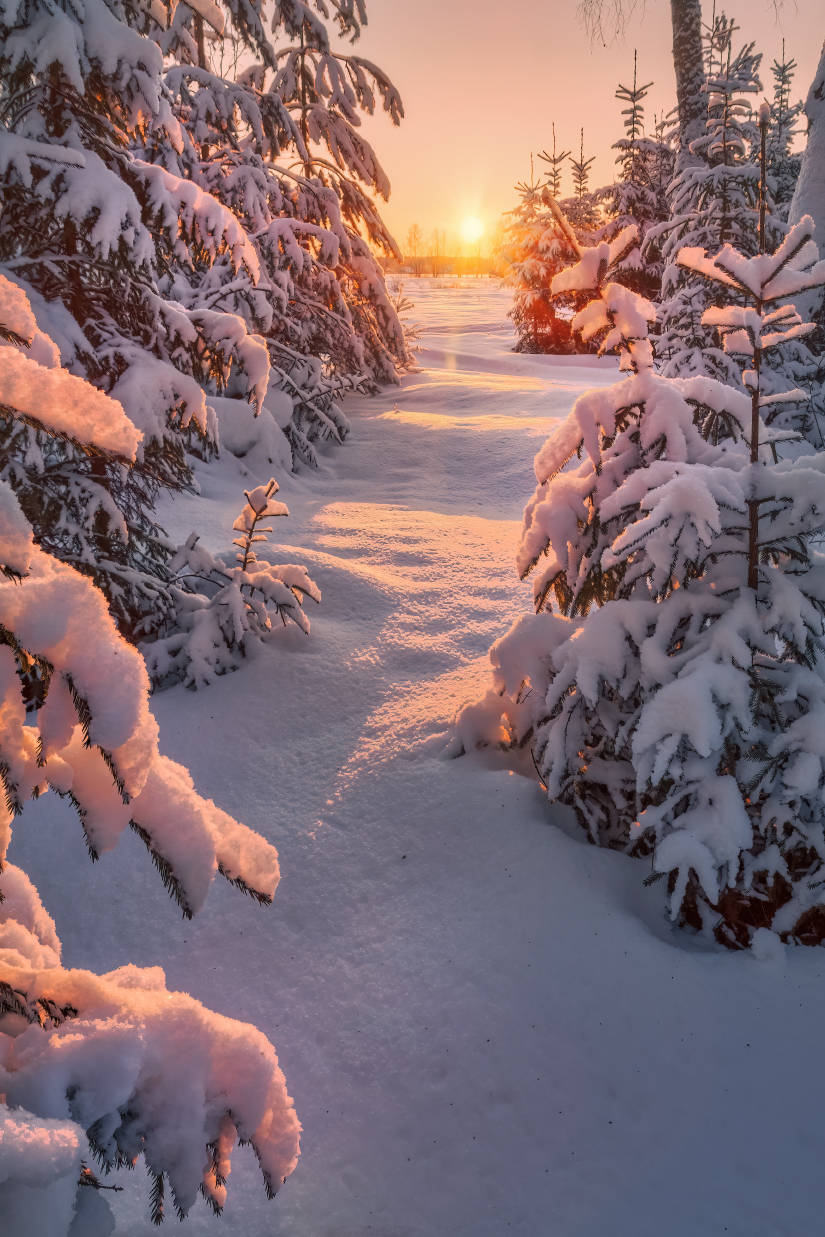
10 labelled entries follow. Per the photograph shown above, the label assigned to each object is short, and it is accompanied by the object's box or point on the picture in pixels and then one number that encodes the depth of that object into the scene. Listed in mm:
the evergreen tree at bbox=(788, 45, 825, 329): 5160
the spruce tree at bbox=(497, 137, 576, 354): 17219
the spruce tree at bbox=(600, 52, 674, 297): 15446
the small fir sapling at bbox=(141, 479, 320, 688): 3594
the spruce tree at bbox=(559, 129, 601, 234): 18488
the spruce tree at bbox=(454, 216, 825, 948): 2023
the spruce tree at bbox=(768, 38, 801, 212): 13591
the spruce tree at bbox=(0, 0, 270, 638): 3006
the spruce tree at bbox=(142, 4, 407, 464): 7095
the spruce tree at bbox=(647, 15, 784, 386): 6090
